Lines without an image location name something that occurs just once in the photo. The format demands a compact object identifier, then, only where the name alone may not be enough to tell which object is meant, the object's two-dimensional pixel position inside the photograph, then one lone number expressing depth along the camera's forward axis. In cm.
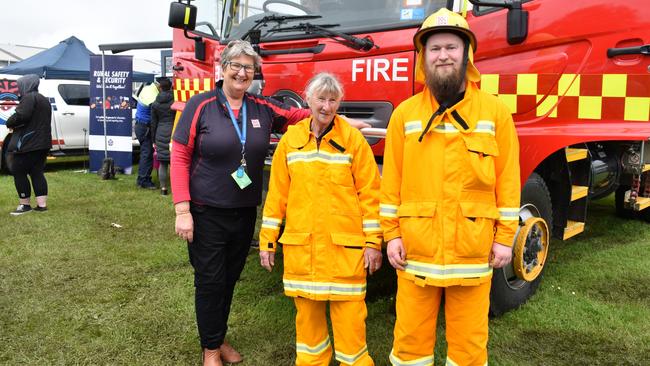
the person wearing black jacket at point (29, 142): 598
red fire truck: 290
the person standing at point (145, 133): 823
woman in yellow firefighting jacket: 229
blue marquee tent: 1230
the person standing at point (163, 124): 754
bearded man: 198
